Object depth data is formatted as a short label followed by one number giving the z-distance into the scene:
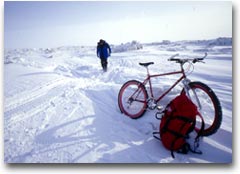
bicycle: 2.27
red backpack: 2.23
